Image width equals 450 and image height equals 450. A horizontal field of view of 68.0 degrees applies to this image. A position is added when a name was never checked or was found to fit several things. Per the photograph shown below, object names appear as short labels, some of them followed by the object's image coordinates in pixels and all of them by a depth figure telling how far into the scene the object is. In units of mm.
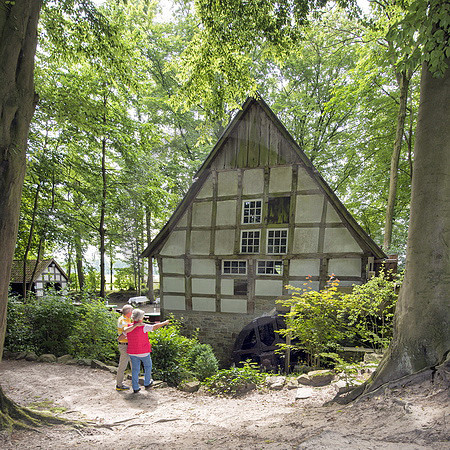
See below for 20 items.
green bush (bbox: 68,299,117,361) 7723
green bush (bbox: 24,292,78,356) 7930
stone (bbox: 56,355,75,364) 7219
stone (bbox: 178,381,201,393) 6078
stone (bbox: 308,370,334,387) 5570
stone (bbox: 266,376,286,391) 5883
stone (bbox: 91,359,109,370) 7000
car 18859
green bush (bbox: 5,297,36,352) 7850
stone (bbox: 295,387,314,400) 4900
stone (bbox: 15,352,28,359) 7379
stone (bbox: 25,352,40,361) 7320
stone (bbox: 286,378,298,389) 5722
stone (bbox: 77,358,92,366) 7103
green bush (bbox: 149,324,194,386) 6602
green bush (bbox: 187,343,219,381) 6926
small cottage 19281
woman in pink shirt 5566
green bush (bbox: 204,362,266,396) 5895
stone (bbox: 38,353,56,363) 7281
